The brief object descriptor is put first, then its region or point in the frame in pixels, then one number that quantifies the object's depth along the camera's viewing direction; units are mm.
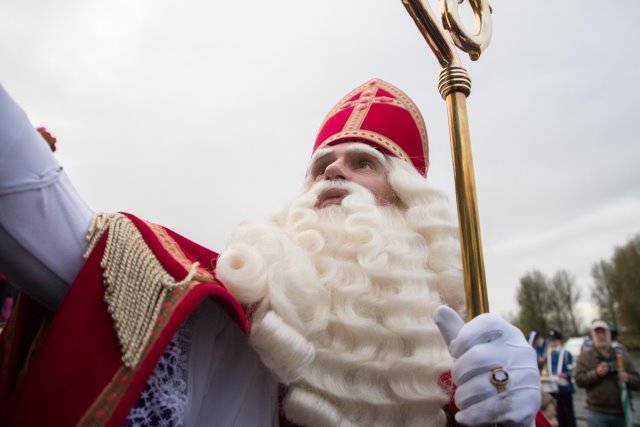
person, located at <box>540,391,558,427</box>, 4832
